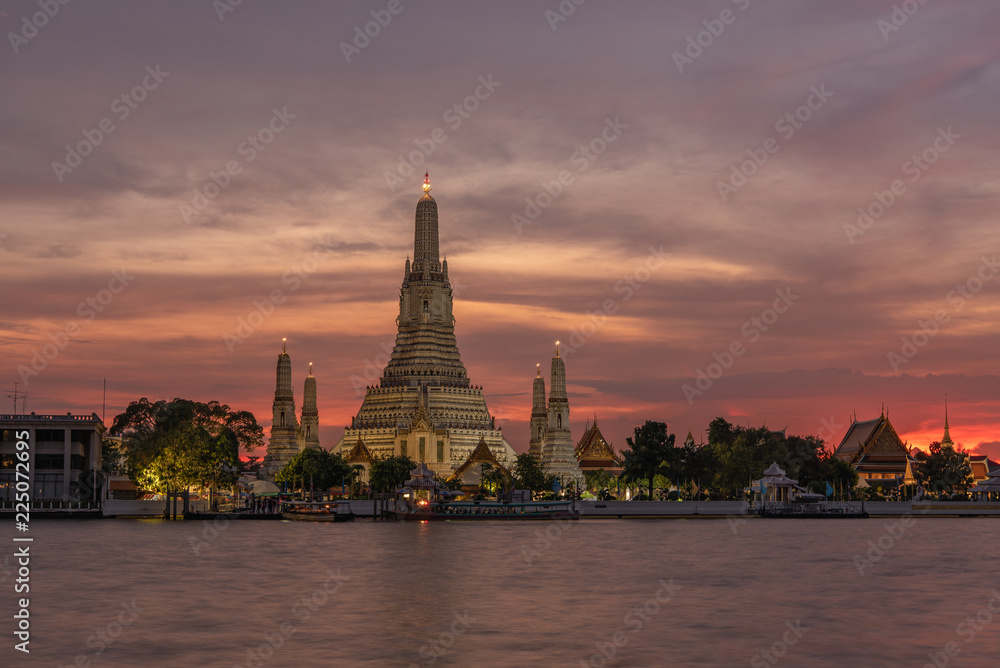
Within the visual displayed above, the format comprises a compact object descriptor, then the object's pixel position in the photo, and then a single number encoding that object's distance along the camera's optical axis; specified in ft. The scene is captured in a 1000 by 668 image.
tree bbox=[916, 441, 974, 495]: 496.64
